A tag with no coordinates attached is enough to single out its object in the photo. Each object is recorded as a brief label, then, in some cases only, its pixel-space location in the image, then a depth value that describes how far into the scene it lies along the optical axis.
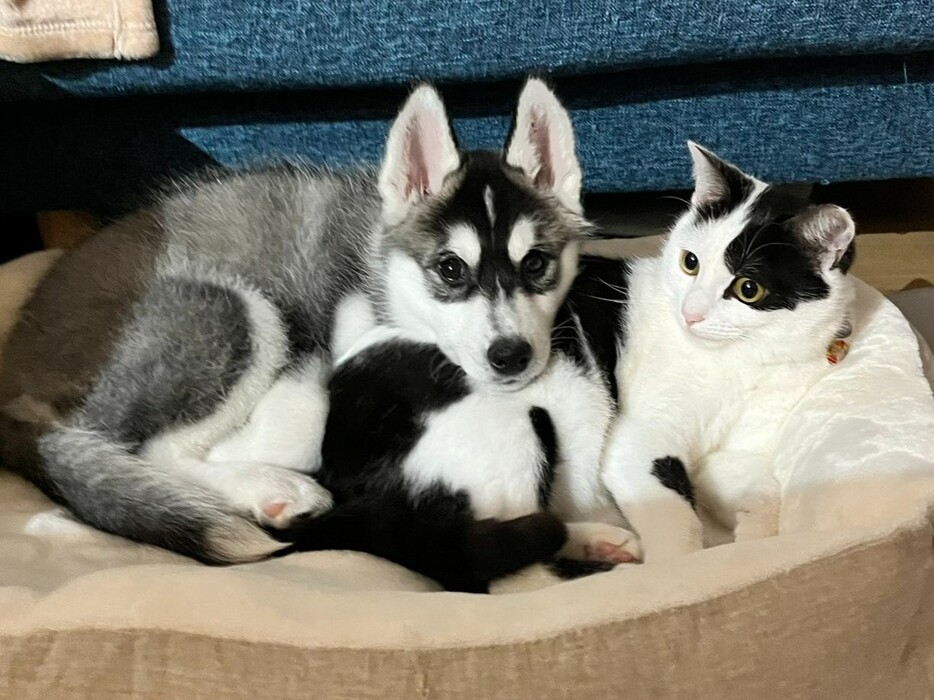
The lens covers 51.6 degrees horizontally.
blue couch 0.67
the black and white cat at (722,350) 0.54
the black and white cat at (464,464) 0.50
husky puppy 0.54
